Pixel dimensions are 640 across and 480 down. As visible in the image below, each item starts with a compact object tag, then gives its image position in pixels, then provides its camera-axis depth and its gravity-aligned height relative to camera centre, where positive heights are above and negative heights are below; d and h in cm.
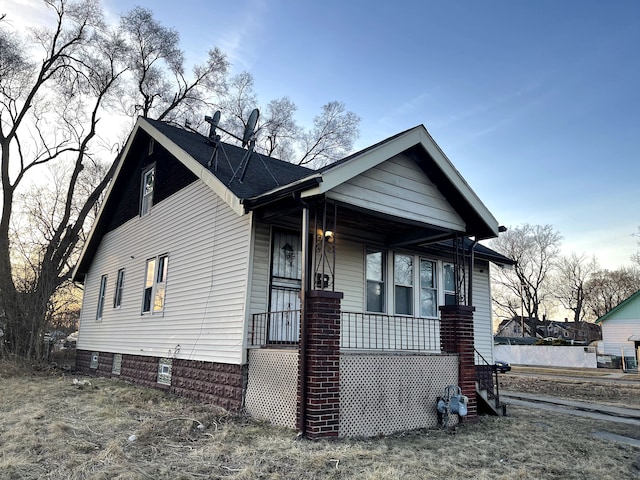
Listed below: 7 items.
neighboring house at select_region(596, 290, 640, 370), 2775 +76
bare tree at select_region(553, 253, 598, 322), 5388 +705
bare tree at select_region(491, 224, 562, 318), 5175 +907
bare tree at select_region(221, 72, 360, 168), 2895 +1278
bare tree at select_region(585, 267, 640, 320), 5050 +608
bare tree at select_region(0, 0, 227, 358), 2005 +1148
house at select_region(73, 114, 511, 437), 632 +97
